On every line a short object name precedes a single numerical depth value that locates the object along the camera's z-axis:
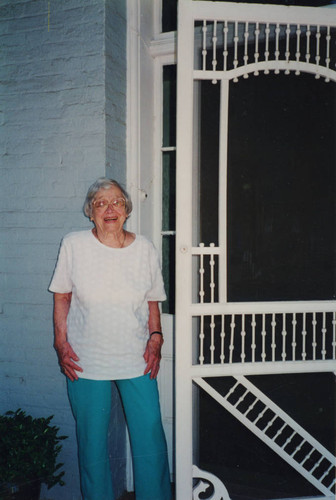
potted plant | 1.93
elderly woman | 1.92
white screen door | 2.00
